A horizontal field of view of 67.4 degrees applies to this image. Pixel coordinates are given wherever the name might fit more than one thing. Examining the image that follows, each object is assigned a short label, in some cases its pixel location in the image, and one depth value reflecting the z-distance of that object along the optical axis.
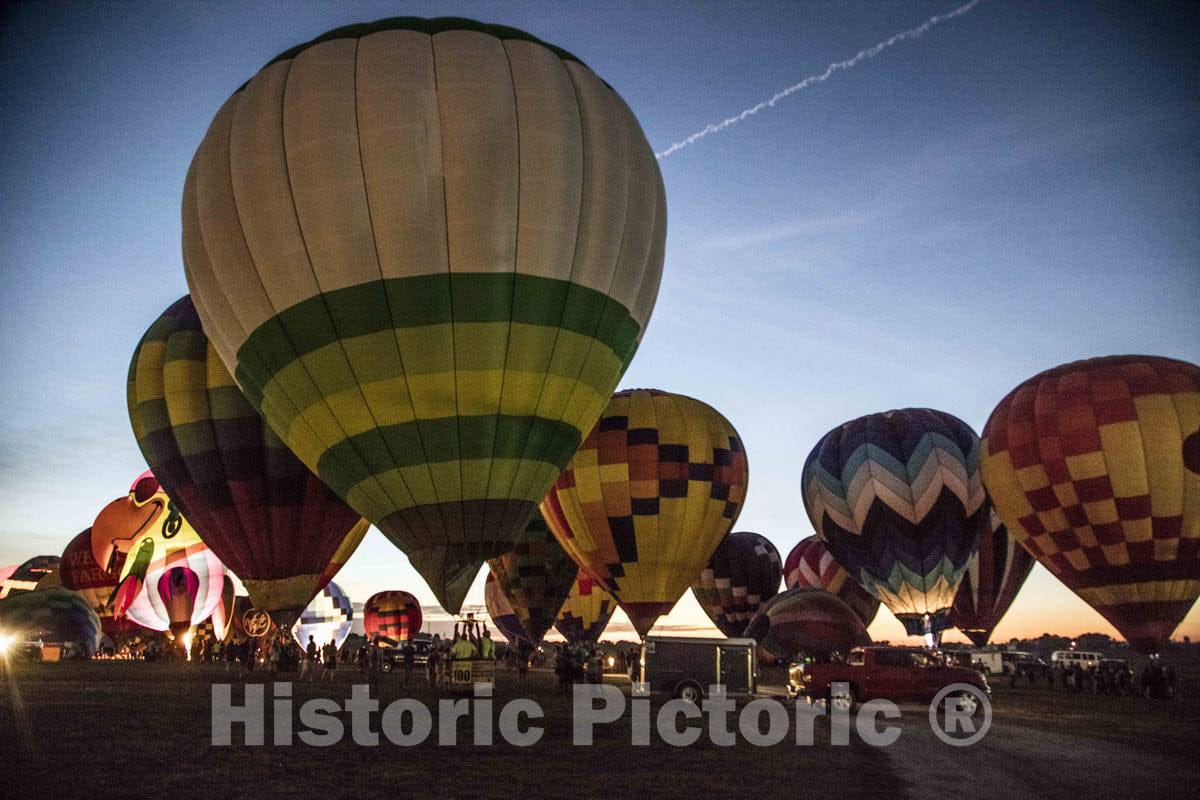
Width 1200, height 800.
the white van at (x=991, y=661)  44.31
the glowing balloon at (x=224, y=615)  42.09
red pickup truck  18.28
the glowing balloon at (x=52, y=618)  32.31
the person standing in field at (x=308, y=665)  22.92
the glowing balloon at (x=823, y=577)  43.88
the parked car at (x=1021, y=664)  42.81
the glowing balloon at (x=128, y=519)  38.34
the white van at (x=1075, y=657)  48.53
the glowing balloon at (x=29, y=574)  57.44
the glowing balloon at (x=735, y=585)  40.56
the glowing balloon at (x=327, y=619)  47.38
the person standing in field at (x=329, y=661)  22.71
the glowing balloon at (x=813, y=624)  35.88
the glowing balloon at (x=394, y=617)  53.69
